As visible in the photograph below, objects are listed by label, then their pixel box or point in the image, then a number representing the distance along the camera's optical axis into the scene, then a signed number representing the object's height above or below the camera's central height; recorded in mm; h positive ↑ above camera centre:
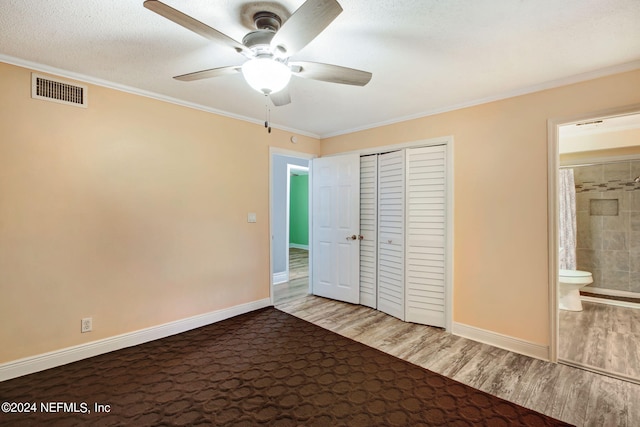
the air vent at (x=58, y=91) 2264 +1038
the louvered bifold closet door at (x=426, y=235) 3148 -209
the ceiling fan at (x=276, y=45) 1229 +891
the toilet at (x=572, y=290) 3682 -942
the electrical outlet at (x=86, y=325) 2471 -946
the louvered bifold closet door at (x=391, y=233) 3420 -201
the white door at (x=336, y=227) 3912 -151
